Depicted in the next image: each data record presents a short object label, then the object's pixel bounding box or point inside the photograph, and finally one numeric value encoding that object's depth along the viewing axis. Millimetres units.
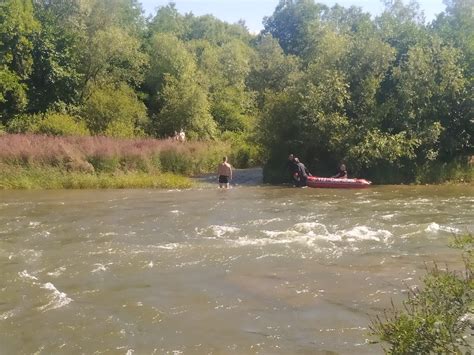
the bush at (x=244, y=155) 31392
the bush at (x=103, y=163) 24781
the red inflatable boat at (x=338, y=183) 23000
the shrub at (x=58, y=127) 30281
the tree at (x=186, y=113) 37344
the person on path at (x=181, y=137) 30359
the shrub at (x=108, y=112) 34562
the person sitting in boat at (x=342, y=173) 23719
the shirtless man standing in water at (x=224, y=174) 23298
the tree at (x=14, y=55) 34562
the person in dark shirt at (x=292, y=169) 23922
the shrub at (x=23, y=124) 30727
